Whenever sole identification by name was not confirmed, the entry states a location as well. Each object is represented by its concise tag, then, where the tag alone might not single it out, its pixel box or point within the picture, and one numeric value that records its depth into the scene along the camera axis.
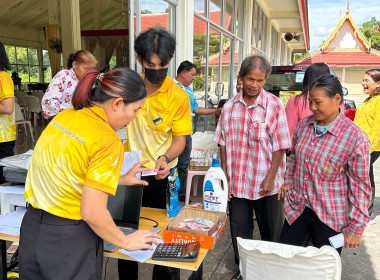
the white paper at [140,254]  1.54
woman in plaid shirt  1.78
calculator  1.50
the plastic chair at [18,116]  7.21
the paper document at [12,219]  1.85
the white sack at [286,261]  1.45
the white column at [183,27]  4.99
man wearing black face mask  2.03
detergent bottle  2.18
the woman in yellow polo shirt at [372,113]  3.58
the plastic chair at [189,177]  4.14
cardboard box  1.62
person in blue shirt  4.36
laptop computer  1.80
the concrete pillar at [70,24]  5.05
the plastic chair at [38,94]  10.27
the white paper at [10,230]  1.76
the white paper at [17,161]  2.08
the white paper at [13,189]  2.00
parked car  5.77
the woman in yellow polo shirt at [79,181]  1.22
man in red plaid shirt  2.31
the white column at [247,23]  9.32
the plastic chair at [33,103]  9.08
